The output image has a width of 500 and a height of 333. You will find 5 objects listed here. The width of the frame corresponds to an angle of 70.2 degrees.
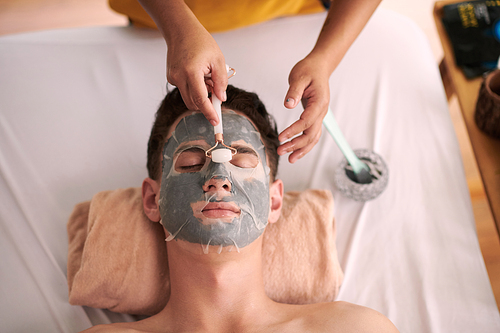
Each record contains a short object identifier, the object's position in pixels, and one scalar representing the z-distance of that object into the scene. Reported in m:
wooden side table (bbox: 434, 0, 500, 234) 1.46
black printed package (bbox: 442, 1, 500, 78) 1.78
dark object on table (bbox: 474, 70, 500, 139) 1.46
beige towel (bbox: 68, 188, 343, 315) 1.27
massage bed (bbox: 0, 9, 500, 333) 1.34
